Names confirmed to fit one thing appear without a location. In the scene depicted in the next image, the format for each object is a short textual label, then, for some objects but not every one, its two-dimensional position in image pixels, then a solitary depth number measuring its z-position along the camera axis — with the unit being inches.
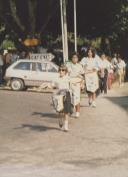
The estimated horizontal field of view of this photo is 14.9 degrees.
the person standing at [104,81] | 741.0
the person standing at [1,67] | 906.4
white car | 808.7
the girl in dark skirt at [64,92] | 394.0
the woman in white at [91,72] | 510.0
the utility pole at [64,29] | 863.9
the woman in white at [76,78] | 453.0
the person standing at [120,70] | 944.7
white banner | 927.5
